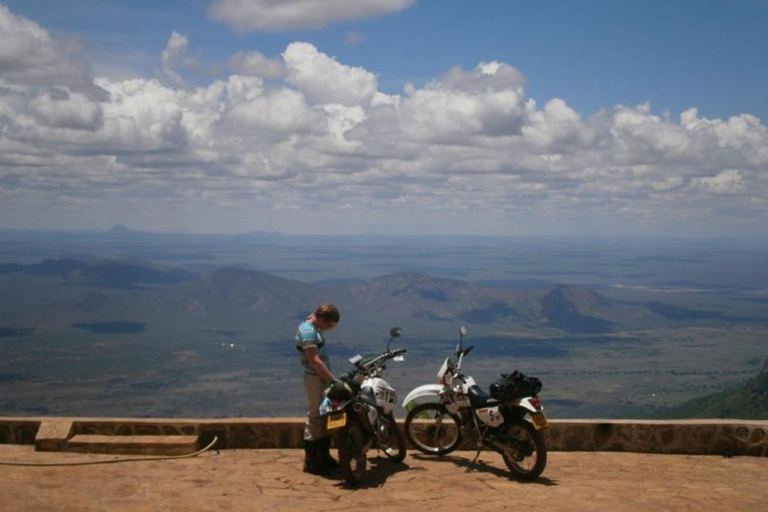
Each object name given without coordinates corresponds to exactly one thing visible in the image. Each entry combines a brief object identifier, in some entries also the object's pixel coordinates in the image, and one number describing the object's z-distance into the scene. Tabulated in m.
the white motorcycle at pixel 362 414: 8.47
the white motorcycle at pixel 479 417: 8.80
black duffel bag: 8.95
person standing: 8.79
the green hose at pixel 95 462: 8.86
